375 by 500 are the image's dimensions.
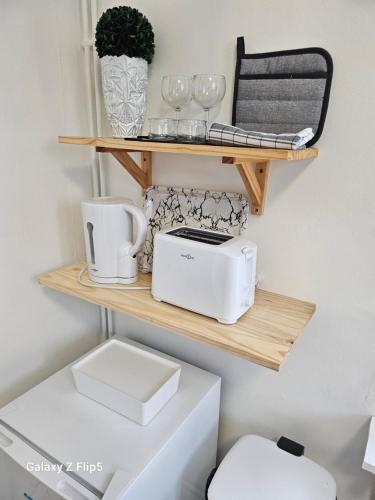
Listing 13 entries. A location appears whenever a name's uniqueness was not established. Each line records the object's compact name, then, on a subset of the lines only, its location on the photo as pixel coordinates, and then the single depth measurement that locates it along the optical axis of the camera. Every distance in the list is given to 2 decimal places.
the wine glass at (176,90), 0.89
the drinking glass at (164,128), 0.90
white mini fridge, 0.81
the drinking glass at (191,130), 0.86
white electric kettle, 1.02
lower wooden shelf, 0.77
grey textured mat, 0.80
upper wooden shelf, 0.71
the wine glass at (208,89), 0.86
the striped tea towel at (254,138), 0.72
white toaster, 0.83
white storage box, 0.96
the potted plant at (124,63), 0.89
